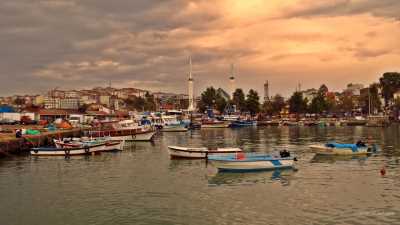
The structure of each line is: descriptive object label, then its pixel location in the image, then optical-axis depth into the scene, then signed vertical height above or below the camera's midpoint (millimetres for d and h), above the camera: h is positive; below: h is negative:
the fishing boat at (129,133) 84500 -2898
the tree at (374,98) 193300 +7687
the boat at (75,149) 55406 -4036
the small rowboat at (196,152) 50281 -4277
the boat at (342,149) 53000 -4472
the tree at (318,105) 195262 +4854
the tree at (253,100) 198500 +8021
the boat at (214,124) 157225 -2603
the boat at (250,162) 39500 -4454
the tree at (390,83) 183750 +13802
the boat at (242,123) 162125 -2596
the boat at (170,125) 132625 -2296
